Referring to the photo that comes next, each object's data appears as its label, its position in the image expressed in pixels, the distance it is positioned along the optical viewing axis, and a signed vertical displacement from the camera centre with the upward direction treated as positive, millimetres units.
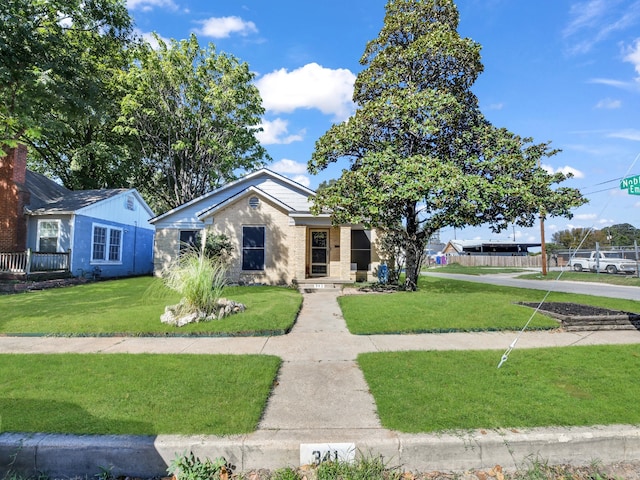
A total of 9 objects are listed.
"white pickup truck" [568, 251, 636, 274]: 25234 -419
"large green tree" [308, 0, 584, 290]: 11094 +3700
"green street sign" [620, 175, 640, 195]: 5703 +1164
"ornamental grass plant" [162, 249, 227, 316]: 7824 -683
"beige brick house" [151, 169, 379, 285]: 16281 +584
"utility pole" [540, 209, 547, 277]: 25547 +133
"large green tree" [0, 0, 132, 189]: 13820 +7740
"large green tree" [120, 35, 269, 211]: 21797 +9124
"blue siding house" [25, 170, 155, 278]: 16531 +1360
